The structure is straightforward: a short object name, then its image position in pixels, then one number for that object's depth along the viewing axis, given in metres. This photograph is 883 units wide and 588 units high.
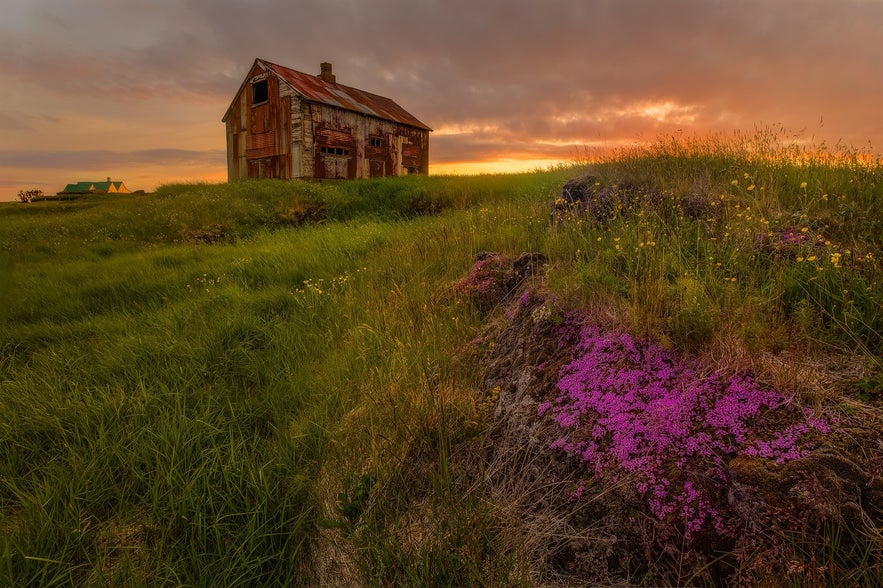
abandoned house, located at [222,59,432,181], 19.94
